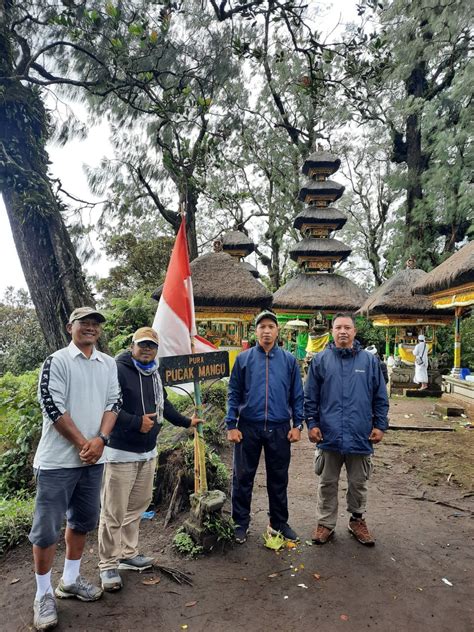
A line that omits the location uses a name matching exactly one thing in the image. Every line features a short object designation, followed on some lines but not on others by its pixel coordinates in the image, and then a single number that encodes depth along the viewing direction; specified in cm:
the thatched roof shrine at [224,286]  968
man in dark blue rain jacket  323
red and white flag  324
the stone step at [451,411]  852
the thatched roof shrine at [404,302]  1259
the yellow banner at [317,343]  1494
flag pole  320
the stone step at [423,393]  1113
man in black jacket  266
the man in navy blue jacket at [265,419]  323
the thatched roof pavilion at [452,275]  890
